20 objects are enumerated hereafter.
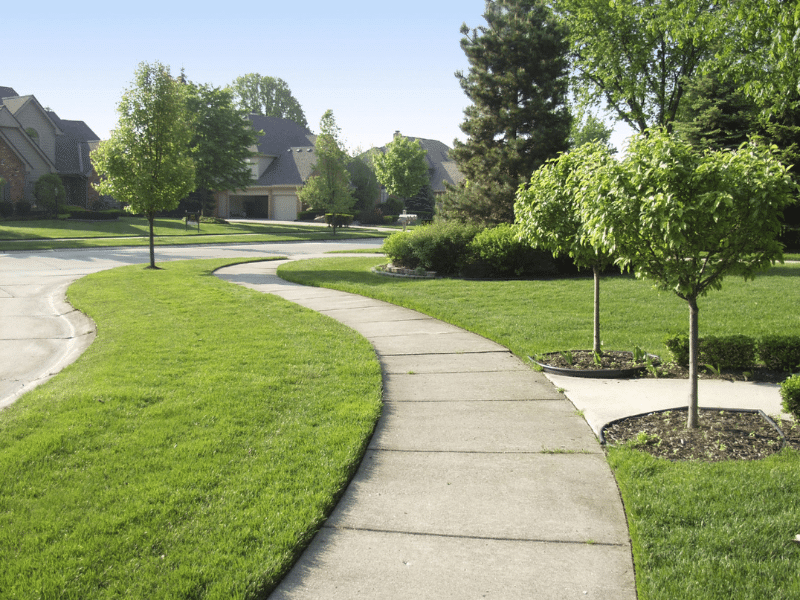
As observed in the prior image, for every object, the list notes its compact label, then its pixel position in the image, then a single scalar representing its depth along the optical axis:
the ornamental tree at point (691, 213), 4.80
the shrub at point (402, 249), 17.02
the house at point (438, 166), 62.50
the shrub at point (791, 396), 5.24
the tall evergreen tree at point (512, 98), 21.17
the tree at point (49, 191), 43.78
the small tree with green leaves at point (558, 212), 7.35
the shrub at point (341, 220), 52.03
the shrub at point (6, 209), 42.09
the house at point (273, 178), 63.00
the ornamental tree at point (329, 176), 43.03
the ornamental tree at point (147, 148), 18.89
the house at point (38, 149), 43.78
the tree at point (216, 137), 47.25
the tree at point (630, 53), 27.45
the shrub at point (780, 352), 6.78
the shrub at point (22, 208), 42.91
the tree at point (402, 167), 54.62
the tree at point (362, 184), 59.88
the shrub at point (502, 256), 15.52
